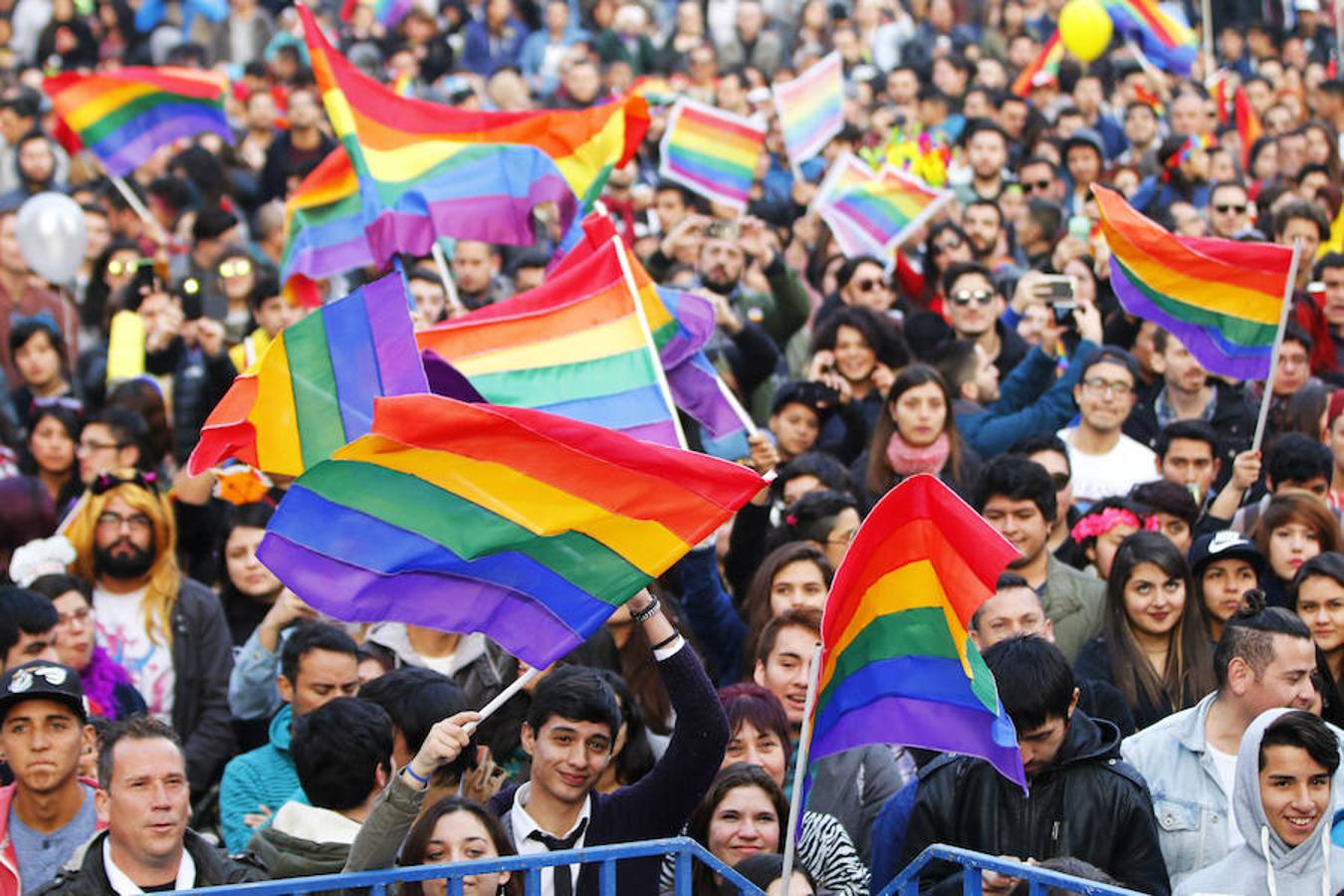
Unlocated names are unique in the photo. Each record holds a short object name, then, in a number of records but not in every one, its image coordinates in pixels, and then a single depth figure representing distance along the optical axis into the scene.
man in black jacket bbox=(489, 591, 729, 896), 12.54
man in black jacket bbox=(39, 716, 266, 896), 11.76
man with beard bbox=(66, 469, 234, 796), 17.17
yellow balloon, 35.62
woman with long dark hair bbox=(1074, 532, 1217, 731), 15.38
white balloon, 25.30
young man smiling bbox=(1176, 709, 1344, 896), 12.08
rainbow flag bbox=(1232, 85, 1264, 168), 33.59
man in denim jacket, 13.34
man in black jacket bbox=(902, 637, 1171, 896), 12.65
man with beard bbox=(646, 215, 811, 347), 24.97
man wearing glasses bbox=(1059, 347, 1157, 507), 19.80
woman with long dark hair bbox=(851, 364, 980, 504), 18.91
